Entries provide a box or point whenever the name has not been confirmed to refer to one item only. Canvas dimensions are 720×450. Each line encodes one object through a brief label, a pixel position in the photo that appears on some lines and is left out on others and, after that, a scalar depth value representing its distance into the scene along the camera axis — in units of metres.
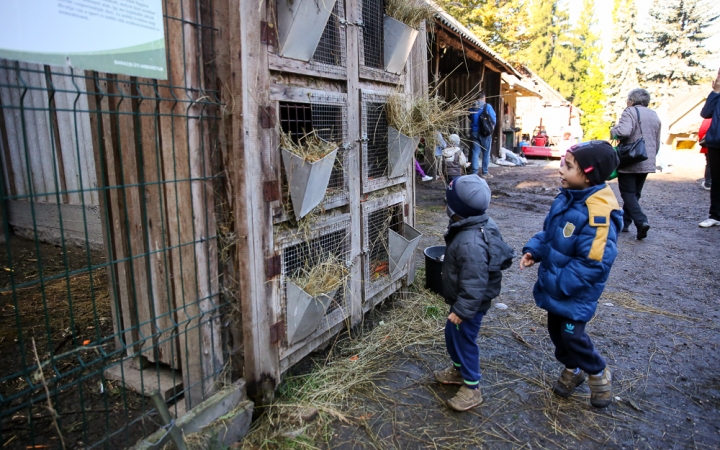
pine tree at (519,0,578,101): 48.56
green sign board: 1.54
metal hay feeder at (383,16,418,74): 3.67
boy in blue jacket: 2.53
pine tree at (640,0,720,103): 33.44
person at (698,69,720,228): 6.25
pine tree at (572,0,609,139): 37.62
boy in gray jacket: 2.61
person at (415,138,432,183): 11.60
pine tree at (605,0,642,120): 37.62
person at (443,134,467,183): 7.88
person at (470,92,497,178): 10.04
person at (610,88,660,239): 6.06
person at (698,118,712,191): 9.13
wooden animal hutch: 2.44
